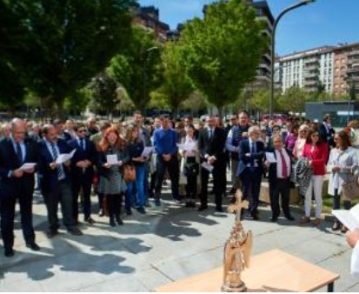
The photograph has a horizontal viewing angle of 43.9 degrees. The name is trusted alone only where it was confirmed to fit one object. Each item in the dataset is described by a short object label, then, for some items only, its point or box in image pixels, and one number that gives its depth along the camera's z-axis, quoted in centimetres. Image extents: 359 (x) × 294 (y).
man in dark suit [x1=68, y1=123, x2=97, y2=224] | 846
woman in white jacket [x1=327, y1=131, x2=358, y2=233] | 814
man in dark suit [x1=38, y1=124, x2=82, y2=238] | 764
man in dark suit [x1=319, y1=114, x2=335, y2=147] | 1541
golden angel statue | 370
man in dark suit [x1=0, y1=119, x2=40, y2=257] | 682
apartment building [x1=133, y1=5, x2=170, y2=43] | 13021
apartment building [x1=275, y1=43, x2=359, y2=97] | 14888
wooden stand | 389
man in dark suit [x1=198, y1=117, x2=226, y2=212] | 964
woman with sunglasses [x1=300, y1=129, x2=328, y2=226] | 848
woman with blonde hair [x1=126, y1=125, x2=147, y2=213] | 934
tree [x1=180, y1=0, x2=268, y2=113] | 3106
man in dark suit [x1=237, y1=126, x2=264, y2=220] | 890
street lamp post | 1245
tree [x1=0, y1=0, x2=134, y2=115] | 1888
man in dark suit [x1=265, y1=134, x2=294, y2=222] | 868
